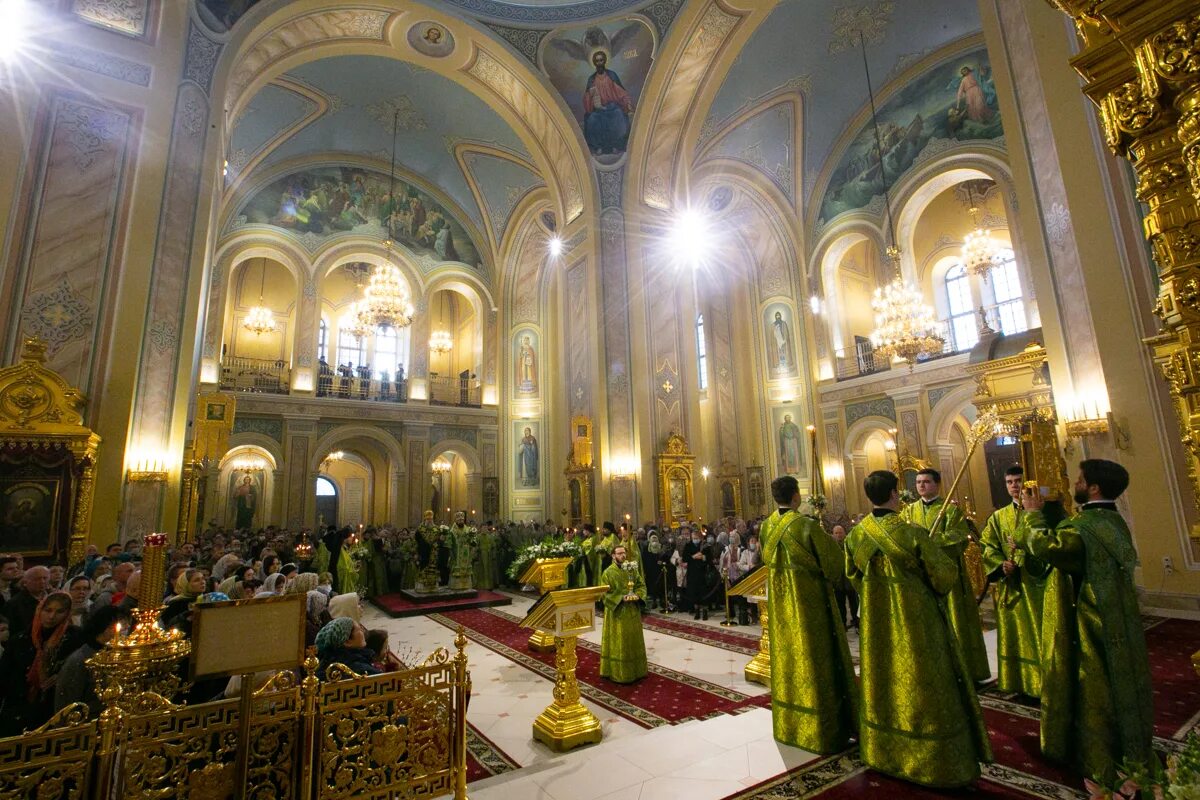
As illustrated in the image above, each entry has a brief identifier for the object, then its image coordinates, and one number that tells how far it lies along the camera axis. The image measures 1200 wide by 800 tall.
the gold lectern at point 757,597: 5.16
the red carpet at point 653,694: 4.60
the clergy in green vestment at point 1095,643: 2.73
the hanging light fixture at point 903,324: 12.17
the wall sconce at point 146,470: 7.28
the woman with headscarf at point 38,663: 2.85
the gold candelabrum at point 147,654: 2.19
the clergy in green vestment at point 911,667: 2.74
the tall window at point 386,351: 20.02
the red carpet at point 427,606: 9.41
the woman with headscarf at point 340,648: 3.15
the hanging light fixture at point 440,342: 17.81
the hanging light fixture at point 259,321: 17.16
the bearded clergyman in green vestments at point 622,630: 5.40
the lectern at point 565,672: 4.05
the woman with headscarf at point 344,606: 3.81
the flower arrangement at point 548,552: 7.65
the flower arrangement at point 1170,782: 1.54
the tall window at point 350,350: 19.92
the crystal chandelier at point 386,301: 13.88
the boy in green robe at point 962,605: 4.31
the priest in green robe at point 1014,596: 3.72
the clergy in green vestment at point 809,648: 3.24
